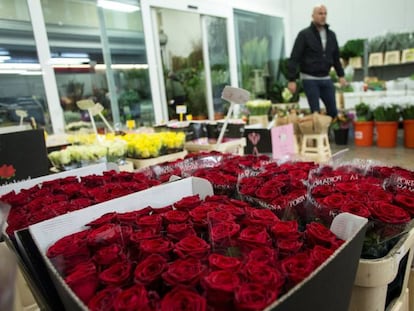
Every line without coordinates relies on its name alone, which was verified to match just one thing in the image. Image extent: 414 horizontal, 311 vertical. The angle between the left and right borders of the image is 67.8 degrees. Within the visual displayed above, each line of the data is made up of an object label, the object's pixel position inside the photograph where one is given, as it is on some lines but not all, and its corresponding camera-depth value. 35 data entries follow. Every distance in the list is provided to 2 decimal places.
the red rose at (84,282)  0.52
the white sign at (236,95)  1.66
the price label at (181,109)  2.92
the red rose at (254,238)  0.60
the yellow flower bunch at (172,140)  2.18
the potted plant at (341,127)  4.85
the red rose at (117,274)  0.53
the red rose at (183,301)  0.45
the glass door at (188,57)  4.14
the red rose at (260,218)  0.68
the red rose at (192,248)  0.58
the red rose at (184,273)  0.50
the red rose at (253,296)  0.44
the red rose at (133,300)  0.46
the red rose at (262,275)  0.49
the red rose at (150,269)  0.52
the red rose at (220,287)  0.47
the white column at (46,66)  3.00
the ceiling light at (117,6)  3.63
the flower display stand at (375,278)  0.66
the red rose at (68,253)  0.58
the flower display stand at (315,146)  3.02
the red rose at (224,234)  0.62
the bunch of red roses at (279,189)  0.80
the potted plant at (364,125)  4.53
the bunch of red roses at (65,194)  0.82
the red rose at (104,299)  0.47
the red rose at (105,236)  0.64
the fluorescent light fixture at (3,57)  2.94
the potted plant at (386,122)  4.22
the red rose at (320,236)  0.60
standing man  3.75
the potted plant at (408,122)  4.10
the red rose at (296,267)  0.50
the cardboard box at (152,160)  2.06
